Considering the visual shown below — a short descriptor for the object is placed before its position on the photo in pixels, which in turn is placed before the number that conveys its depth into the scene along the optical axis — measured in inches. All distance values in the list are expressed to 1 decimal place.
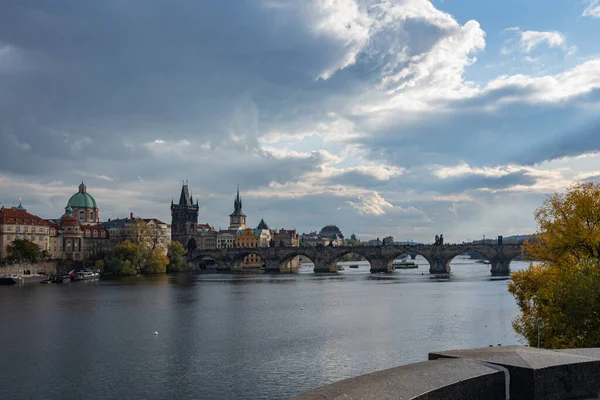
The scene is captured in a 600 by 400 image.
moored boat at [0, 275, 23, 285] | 3690.9
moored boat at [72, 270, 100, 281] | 4187.7
